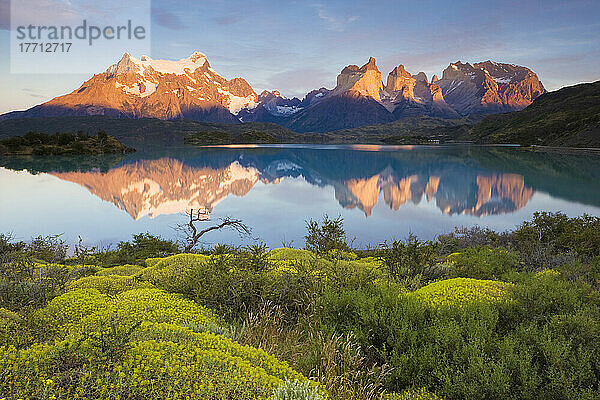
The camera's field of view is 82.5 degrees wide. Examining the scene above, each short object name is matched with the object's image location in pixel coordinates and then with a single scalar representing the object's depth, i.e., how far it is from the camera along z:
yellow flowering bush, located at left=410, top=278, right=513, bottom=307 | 6.23
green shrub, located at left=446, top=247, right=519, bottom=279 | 8.84
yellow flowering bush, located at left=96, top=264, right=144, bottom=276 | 9.73
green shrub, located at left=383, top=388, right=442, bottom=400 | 4.01
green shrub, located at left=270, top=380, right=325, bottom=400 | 3.08
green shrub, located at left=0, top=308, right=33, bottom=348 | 4.18
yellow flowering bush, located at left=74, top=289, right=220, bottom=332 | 4.77
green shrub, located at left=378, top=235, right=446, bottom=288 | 9.37
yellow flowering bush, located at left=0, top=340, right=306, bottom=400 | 3.16
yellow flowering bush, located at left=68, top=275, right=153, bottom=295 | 7.48
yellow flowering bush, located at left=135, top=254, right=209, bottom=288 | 7.64
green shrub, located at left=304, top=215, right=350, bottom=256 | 13.72
